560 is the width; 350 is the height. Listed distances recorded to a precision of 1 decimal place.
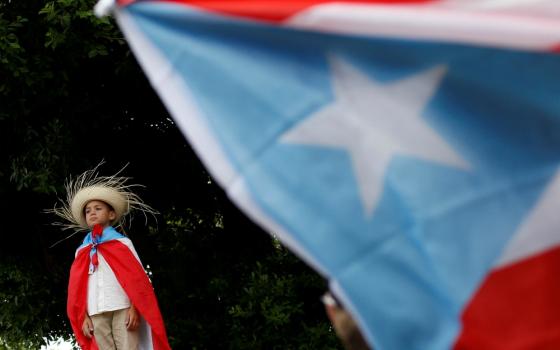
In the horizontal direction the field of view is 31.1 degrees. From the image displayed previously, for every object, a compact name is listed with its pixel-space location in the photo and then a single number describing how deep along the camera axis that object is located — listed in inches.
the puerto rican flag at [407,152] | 86.0
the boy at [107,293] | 279.3
